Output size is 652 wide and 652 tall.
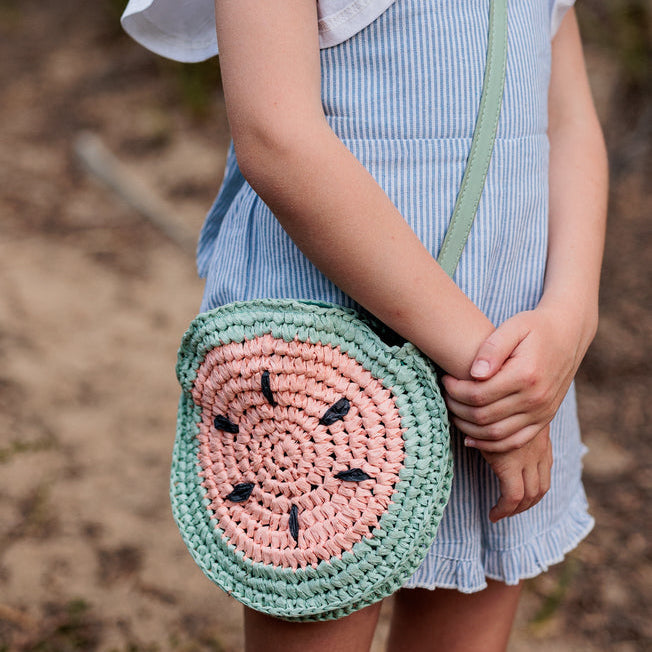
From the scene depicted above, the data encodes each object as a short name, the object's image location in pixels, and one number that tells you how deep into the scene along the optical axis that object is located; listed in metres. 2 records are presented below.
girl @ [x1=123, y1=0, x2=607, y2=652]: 0.90
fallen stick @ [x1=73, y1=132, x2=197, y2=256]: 3.25
